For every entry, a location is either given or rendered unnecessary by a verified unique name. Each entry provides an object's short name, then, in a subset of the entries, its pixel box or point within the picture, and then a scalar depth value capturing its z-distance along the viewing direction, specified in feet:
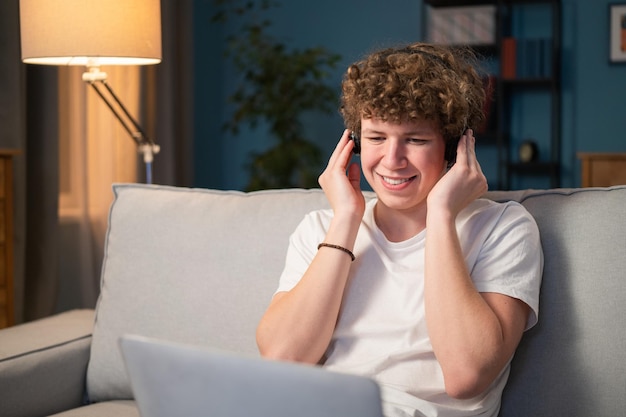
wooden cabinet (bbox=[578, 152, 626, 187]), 13.10
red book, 16.20
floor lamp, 6.96
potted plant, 15.53
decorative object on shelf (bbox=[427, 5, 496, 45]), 16.35
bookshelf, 16.12
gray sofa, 4.78
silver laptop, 2.45
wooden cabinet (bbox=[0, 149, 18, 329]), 9.29
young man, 4.35
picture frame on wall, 16.14
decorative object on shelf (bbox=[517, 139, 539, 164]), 16.31
